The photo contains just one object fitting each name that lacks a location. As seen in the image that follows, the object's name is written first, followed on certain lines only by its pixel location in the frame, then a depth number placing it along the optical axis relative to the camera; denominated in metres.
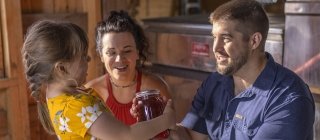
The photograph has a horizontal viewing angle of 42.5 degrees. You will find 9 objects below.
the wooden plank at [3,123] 2.25
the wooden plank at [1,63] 2.20
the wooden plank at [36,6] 2.43
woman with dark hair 1.72
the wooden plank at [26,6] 2.39
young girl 1.27
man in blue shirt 1.27
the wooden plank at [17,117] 2.25
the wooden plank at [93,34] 2.56
